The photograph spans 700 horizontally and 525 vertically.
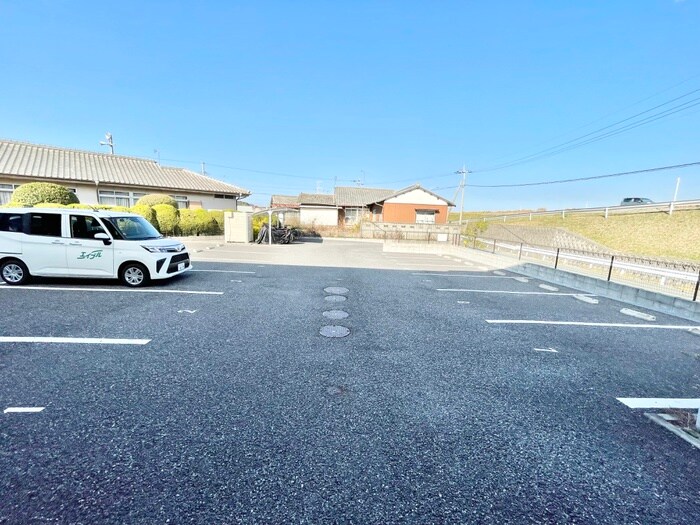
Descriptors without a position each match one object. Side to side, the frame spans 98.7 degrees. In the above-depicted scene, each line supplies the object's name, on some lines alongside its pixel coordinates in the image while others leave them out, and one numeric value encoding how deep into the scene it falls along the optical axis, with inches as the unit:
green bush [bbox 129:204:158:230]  568.3
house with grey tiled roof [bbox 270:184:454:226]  1136.8
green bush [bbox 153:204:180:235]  613.2
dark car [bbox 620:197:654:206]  1064.7
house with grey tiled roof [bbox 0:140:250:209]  619.2
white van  228.5
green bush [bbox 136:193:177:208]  649.0
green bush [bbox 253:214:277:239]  786.2
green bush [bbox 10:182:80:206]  479.8
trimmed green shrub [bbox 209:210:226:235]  735.7
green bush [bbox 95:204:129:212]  527.5
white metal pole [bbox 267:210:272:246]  702.1
